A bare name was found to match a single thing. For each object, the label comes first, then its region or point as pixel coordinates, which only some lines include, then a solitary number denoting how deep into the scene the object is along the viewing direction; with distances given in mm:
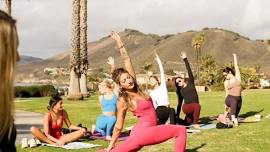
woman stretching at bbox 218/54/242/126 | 14406
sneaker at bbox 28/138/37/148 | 10547
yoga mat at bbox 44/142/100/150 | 10301
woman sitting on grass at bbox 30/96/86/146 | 10477
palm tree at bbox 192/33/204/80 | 96688
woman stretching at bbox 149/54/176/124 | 12242
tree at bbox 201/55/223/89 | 61438
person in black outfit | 13812
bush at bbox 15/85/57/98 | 43438
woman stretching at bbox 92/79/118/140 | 11984
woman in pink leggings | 7500
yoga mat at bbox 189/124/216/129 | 13297
